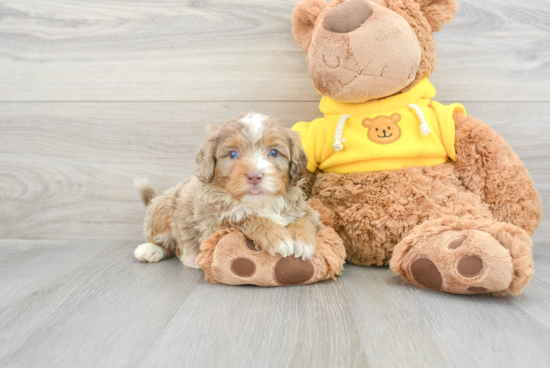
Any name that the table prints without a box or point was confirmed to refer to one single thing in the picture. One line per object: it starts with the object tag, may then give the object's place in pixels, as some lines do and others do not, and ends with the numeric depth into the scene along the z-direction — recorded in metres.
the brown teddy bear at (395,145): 0.53
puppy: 0.50
